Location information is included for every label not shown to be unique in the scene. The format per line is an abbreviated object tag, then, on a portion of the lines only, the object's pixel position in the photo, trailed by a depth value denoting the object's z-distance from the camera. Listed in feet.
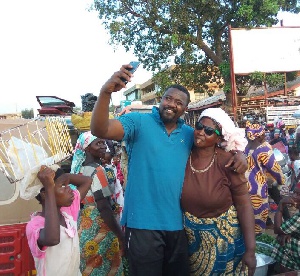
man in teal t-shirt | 7.64
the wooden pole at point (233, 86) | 41.50
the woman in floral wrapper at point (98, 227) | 9.37
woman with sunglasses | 7.90
